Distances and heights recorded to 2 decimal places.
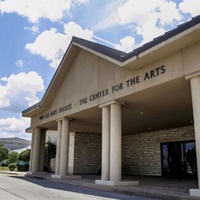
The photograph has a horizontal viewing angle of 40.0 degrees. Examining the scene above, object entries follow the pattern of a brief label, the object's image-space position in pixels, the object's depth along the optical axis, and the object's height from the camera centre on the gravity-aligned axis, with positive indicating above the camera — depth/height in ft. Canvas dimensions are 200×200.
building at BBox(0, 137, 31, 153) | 298.97 +20.89
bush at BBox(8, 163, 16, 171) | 97.09 -2.07
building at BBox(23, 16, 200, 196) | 28.68 +8.37
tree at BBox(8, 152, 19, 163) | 134.53 +1.45
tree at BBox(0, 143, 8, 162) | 146.92 +3.66
